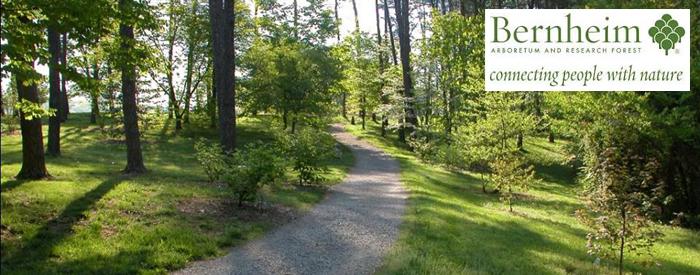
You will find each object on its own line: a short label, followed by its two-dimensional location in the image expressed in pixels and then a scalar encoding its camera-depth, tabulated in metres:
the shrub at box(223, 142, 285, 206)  11.12
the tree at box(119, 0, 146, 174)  14.77
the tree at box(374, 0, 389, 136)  38.79
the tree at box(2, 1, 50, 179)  7.29
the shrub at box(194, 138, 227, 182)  12.98
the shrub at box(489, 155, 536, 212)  15.96
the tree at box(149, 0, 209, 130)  29.98
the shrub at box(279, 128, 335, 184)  15.86
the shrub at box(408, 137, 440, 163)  26.77
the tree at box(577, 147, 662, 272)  9.08
